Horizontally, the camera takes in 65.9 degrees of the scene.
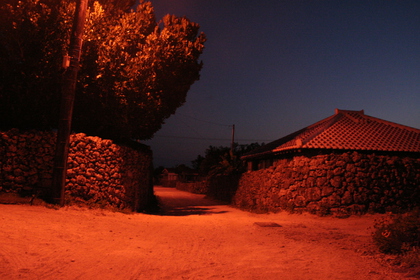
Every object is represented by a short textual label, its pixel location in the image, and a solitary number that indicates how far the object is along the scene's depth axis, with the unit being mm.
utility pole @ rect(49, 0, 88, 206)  9930
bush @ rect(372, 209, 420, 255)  5715
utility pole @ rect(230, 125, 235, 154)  42300
